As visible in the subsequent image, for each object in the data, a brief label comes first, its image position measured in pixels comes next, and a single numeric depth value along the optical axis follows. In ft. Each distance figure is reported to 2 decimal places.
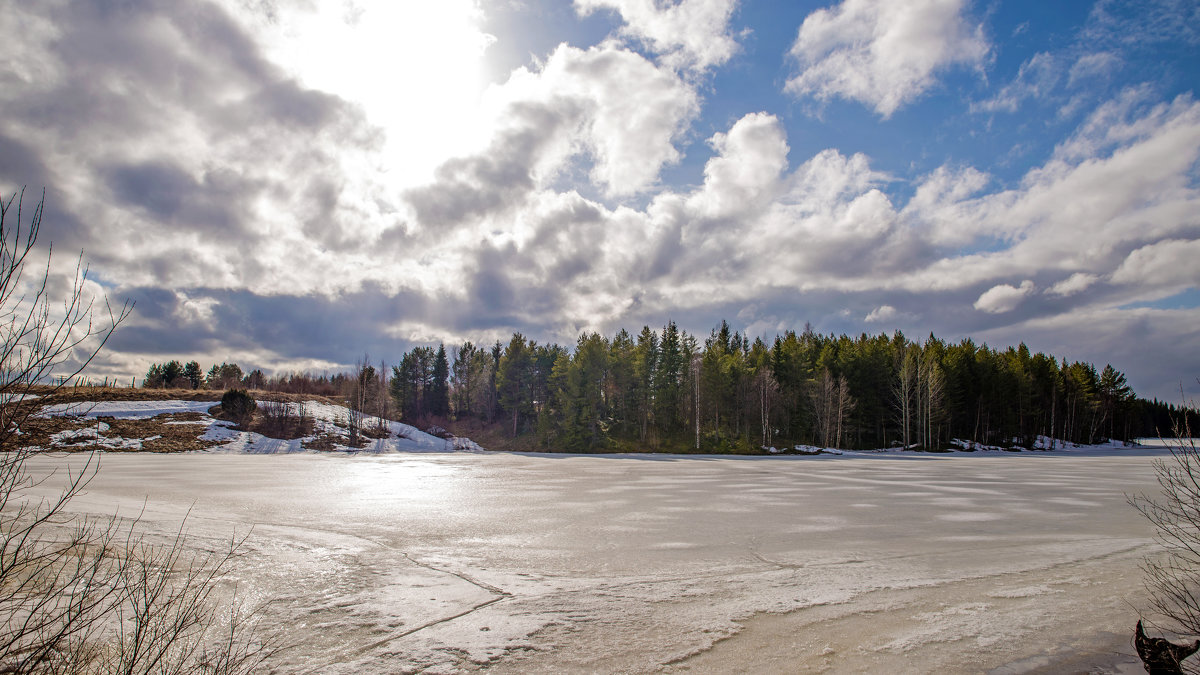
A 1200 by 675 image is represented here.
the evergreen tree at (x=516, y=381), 246.47
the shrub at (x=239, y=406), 187.11
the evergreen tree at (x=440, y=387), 301.02
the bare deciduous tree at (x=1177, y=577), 21.70
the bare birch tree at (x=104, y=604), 15.53
